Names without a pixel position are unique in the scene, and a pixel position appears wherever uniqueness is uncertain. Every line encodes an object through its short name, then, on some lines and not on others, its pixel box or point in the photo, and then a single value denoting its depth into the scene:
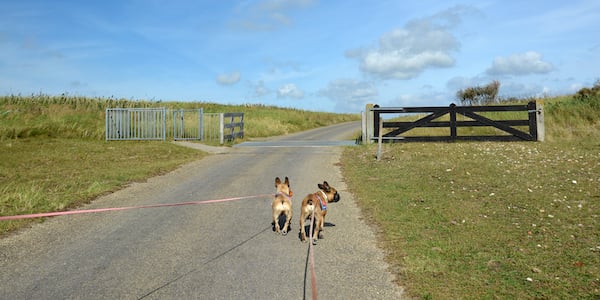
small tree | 37.64
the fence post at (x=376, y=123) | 19.09
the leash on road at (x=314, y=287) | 3.40
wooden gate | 18.11
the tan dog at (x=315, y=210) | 5.93
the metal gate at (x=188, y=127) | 23.69
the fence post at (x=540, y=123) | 18.00
